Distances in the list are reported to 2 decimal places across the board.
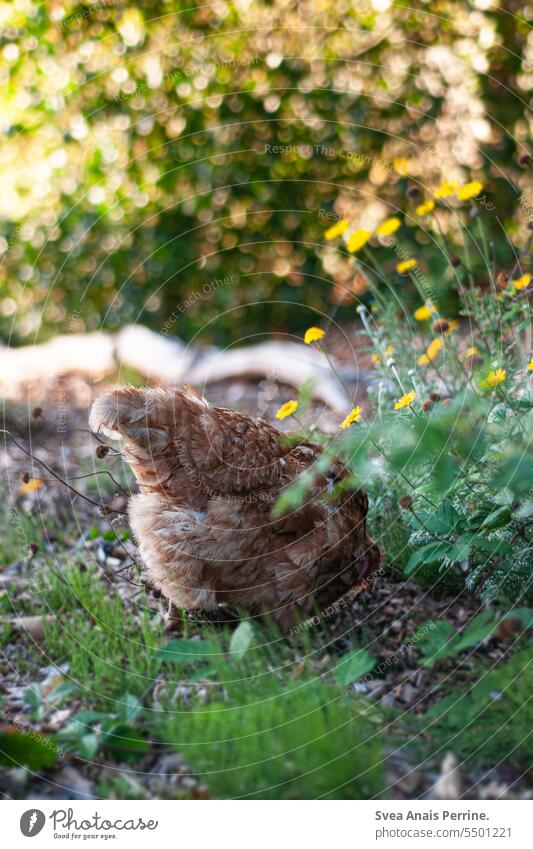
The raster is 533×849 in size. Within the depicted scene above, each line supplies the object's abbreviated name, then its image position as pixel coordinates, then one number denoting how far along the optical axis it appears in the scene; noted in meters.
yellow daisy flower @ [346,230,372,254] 2.66
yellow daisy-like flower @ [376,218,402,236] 2.79
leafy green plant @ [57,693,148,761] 2.18
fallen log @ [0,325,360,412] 5.57
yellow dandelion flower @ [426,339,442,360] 3.23
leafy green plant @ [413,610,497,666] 2.11
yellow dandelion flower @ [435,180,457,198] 3.07
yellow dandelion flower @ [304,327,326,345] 2.64
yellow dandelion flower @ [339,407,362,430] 2.51
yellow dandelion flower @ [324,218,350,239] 2.88
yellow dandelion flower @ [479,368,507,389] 2.37
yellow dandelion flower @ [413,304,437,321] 3.07
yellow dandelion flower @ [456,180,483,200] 2.99
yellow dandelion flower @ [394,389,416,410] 2.48
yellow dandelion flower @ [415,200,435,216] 3.01
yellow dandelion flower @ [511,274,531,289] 2.84
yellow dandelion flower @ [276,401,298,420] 2.51
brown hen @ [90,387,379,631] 2.45
